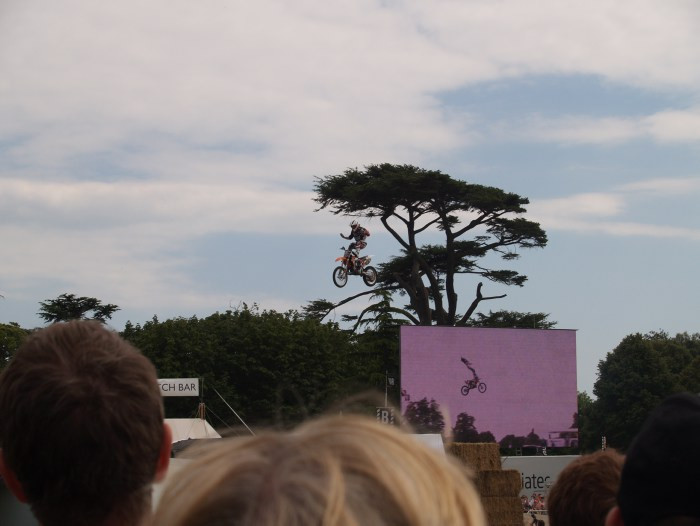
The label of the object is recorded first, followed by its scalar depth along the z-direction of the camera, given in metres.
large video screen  41.81
